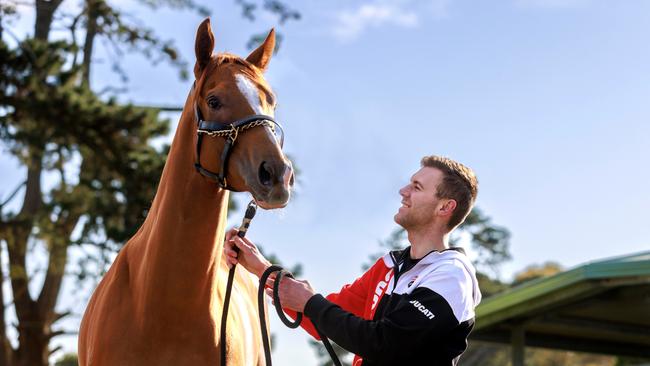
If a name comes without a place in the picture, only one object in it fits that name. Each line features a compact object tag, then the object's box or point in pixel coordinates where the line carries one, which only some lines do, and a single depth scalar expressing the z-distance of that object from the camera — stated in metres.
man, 2.96
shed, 9.82
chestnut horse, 3.54
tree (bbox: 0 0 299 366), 13.82
